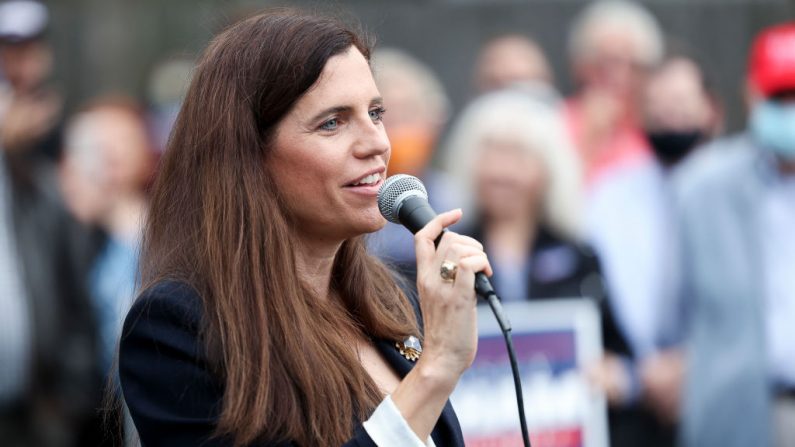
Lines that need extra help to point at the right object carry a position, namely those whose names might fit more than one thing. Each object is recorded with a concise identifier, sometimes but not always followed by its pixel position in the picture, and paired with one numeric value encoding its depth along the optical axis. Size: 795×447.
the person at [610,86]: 15.60
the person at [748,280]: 12.34
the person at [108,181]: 13.82
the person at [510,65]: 16.11
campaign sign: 11.12
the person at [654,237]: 13.54
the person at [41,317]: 13.70
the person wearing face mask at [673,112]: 15.72
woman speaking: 5.10
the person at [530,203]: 12.55
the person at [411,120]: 13.55
